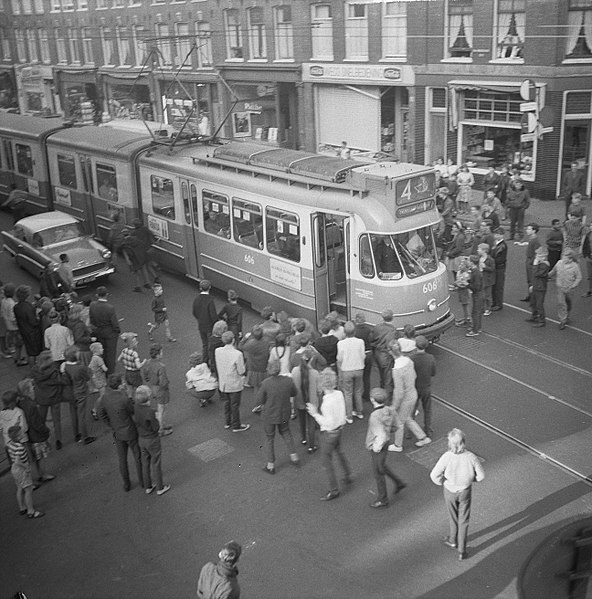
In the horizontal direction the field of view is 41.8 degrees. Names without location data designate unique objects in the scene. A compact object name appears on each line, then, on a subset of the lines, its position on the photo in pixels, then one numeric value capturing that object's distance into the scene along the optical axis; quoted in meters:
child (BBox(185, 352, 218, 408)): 12.66
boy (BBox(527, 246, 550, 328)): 15.14
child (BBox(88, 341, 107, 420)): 12.40
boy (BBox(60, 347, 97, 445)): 11.65
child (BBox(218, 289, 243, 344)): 13.73
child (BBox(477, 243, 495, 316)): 15.68
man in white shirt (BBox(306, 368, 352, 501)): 9.70
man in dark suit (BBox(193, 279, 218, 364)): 13.70
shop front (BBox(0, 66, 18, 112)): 56.59
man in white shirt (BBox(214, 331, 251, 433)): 11.42
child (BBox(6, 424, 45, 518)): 9.88
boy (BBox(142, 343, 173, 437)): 11.57
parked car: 18.67
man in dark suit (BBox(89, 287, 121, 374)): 13.55
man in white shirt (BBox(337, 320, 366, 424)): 11.70
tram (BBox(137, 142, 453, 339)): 13.67
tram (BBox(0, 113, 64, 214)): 24.47
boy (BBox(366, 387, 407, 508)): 9.41
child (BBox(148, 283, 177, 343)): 15.20
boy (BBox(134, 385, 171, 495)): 9.91
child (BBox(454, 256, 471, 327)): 15.10
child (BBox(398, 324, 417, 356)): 11.34
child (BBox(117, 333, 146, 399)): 11.81
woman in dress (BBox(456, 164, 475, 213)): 23.47
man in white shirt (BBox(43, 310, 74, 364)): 12.69
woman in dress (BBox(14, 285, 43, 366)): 13.89
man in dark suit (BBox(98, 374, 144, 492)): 10.11
